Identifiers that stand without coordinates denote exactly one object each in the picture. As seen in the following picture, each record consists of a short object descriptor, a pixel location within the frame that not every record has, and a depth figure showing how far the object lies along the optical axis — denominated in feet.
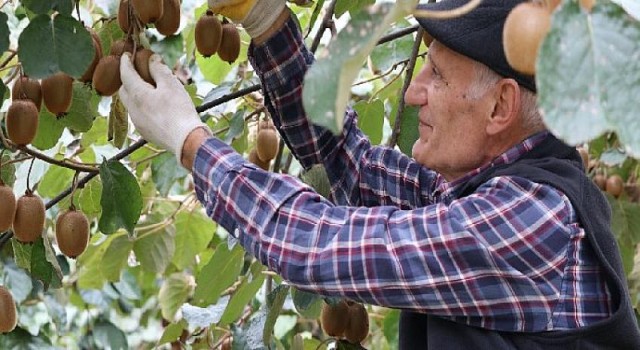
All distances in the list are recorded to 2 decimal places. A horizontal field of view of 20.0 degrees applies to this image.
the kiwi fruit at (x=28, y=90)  7.05
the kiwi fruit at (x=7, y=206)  7.14
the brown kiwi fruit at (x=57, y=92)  6.97
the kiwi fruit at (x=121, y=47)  7.05
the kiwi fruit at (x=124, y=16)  7.06
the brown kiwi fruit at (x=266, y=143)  8.61
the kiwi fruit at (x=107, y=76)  6.94
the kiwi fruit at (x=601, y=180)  11.46
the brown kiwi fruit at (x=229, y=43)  7.65
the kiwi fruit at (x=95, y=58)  6.95
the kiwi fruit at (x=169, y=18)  7.03
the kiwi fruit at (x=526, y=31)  4.99
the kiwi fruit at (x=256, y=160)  8.79
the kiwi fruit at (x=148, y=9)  6.85
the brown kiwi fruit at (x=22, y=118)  6.96
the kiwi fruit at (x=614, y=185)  11.44
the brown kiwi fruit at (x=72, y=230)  7.45
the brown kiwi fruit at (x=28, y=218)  7.23
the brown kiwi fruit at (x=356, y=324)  8.14
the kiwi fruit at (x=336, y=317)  8.12
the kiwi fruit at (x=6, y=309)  7.75
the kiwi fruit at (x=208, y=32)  7.52
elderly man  6.64
